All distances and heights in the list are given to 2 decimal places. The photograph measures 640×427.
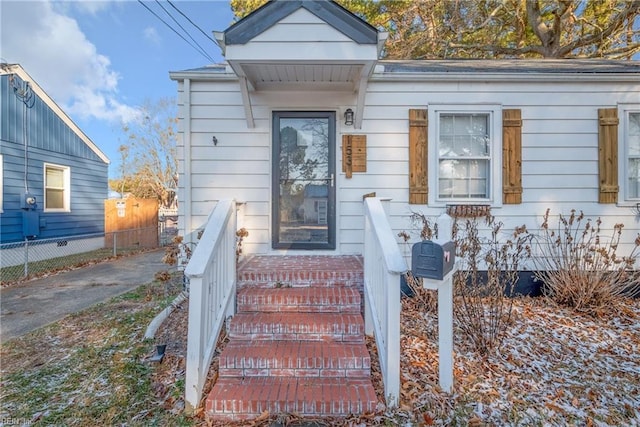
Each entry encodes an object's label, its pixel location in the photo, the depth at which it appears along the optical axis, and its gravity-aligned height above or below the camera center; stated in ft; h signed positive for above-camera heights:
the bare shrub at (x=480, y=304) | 9.72 -3.01
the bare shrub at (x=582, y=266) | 12.73 -2.26
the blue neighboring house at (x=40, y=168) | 24.02 +3.94
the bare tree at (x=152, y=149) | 59.88 +12.15
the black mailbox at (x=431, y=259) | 7.41 -1.08
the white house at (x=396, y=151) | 14.53 +2.89
